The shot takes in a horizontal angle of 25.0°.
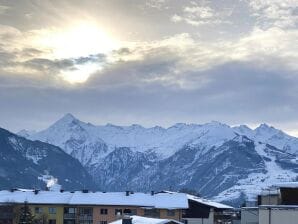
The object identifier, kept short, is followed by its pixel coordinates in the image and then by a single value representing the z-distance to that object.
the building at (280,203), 56.53
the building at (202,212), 119.75
